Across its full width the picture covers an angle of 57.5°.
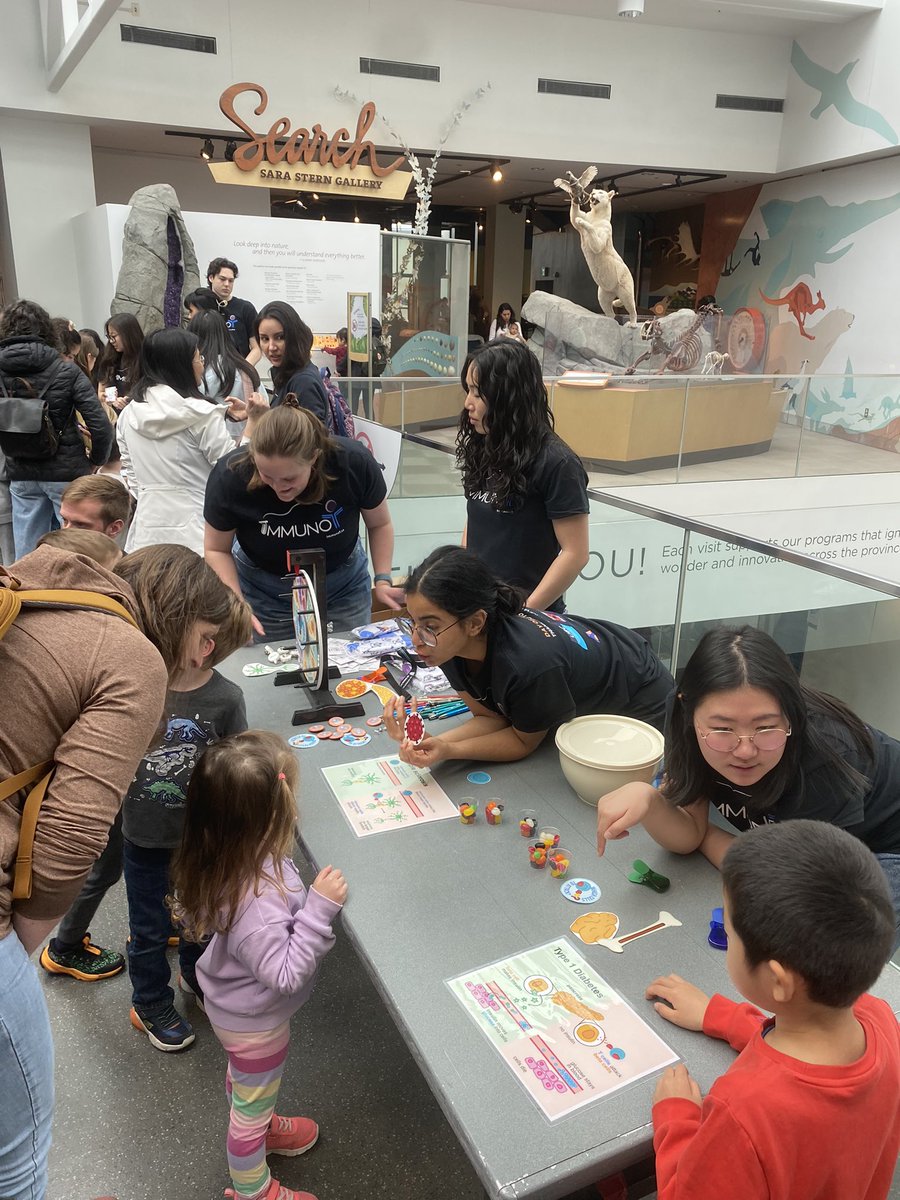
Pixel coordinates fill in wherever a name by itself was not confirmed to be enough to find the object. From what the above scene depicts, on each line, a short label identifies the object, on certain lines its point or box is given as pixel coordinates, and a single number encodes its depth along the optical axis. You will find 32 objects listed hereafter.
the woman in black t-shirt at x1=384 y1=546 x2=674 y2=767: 1.64
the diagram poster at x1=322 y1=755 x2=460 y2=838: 1.50
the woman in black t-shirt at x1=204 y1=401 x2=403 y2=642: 2.11
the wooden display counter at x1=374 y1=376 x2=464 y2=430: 5.70
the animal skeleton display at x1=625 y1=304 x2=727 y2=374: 8.91
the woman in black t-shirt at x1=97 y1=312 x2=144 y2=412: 4.08
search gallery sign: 9.04
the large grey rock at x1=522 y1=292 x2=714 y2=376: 9.14
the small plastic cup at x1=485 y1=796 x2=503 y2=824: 1.48
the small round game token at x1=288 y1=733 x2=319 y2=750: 1.77
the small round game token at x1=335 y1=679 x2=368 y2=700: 1.98
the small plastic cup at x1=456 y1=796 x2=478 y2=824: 1.48
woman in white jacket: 2.84
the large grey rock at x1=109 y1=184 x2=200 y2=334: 7.69
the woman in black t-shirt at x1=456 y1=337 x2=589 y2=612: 2.18
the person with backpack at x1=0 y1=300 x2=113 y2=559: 3.31
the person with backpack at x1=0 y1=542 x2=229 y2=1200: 0.99
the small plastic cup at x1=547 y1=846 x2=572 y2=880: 1.34
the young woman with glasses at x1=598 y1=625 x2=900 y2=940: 1.26
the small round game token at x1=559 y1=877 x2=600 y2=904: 1.29
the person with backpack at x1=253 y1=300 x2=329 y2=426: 3.24
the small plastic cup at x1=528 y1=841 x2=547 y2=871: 1.36
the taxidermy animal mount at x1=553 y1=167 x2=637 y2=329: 7.95
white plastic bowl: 1.50
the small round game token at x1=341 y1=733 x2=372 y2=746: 1.78
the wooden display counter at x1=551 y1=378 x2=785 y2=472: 7.09
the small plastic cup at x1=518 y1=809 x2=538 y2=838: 1.44
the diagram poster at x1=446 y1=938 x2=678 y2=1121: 0.98
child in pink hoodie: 1.31
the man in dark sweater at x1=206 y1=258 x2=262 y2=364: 5.43
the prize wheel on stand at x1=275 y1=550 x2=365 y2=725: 1.86
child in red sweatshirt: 0.83
